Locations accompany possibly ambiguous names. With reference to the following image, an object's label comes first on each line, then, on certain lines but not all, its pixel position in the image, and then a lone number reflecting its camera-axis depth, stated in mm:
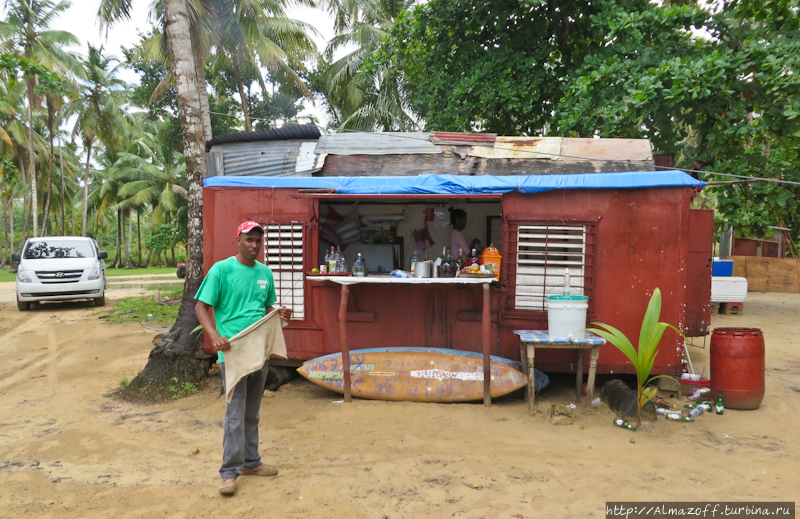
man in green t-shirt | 3531
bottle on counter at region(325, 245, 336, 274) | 6013
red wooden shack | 5574
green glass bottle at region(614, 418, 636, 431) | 4867
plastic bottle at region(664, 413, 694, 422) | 5121
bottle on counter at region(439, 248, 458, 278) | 5902
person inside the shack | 6949
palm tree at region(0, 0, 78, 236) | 19844
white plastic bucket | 5141
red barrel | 5316
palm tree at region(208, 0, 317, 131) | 14898
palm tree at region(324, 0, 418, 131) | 17250
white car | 12250
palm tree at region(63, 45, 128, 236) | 23359
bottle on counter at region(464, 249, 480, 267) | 5908
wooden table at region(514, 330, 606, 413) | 5066
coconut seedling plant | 4770
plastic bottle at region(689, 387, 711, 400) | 5645
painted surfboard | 5594
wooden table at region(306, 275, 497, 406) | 5258
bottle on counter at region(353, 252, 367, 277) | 5969
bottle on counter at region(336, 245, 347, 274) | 6105
